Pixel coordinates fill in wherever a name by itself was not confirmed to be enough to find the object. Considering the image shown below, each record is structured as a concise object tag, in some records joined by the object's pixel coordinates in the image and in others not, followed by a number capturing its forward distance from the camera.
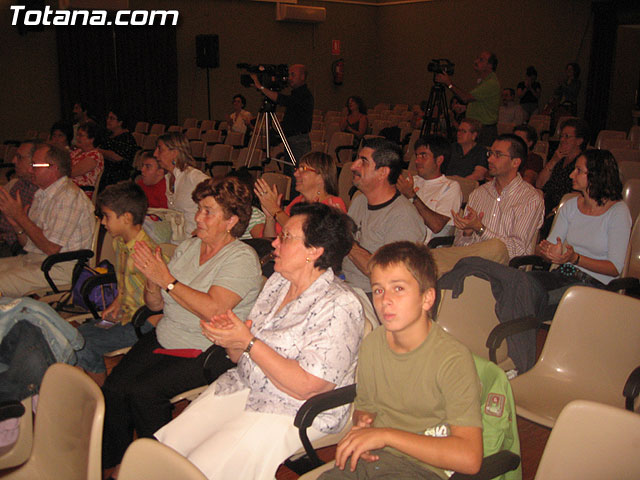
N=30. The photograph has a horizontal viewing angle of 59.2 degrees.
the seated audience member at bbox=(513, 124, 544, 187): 5.16
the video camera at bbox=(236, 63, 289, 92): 6.16
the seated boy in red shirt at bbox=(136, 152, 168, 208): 4.49
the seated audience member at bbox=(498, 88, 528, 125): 10.27
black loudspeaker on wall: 12.74
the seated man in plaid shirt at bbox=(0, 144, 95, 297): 3.47
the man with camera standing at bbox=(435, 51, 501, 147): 6.25
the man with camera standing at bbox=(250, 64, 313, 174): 6.12
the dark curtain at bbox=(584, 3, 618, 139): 10.85
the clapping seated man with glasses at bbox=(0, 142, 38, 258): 3.75
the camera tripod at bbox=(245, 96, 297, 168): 6.15
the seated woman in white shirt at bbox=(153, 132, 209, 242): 4.18
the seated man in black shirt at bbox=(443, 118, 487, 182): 4.84
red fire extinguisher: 15.64
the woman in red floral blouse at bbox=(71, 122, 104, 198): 5.40
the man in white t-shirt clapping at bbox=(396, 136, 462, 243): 3.74
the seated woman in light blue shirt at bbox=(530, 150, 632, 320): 2.99
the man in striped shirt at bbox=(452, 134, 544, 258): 3.41
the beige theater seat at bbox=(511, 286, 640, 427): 2.22
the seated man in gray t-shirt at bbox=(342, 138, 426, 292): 2.96
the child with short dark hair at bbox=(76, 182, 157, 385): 2.77
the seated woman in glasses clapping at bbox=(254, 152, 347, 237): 3.57
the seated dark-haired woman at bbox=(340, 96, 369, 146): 8.89
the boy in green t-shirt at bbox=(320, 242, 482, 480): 1.50
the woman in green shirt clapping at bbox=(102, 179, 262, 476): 2.26
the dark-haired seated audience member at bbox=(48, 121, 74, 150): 6.26
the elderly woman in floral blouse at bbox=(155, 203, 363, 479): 1.80
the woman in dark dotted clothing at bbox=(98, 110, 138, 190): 5.79
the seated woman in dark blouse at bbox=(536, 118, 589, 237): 4.50
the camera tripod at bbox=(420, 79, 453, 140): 7.90
